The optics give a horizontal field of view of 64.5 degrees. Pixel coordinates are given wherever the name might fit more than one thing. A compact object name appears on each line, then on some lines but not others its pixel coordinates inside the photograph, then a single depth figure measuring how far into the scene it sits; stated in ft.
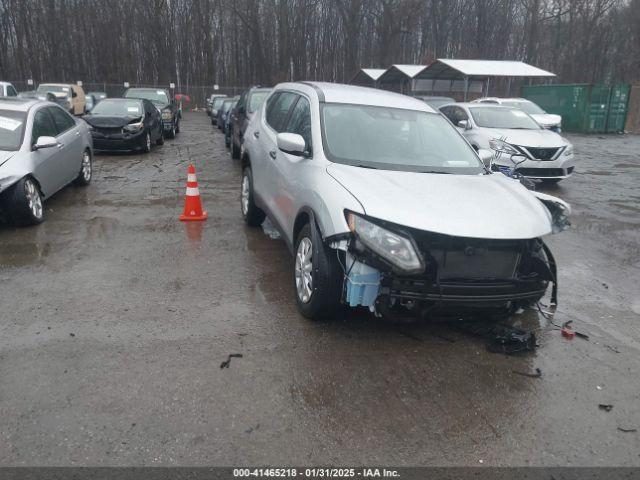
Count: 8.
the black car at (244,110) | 37.58
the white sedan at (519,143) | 31.89
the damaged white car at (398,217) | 11.18
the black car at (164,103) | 58.29
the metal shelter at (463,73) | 90.07
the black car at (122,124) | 41.83
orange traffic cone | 23.30
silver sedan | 20.38
